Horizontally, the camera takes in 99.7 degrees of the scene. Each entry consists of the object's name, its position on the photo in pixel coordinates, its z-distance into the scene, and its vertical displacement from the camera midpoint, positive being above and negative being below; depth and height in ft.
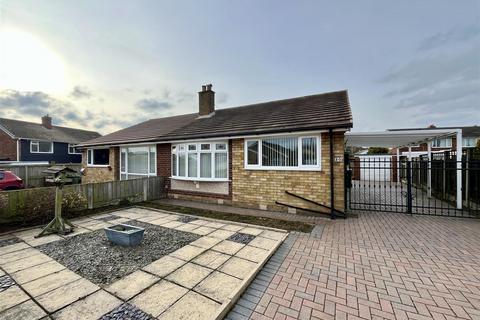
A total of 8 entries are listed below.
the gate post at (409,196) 23.69 -4.37
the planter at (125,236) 14.48 -5.55
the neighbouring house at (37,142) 72.28 +7.00
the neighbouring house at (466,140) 86.75 +9.53
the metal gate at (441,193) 23.73 -5.05
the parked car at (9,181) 34.67 -3.71
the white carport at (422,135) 24.97 +3.18
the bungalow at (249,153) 23.32 +0.98
